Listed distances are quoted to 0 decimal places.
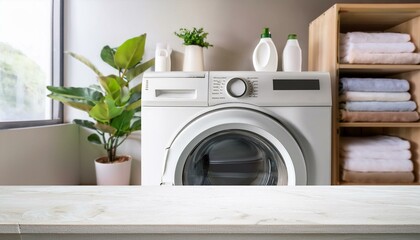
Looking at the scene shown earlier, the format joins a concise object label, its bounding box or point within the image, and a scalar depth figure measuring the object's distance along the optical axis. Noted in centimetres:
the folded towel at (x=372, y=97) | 118
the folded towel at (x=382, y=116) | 117
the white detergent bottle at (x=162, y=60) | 147
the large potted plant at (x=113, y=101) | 136
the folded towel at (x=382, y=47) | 118
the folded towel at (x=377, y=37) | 121
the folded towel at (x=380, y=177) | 118
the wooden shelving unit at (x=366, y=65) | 116
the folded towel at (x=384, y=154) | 119
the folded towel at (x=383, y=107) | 118
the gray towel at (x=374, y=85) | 120
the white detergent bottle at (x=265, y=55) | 129
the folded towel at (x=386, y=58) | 117
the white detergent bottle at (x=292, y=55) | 133
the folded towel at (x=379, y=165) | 118
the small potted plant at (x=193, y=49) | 150
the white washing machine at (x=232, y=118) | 105
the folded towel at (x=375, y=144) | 120
